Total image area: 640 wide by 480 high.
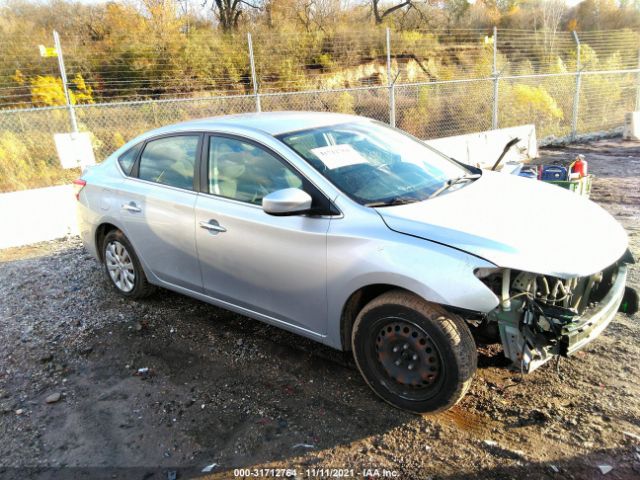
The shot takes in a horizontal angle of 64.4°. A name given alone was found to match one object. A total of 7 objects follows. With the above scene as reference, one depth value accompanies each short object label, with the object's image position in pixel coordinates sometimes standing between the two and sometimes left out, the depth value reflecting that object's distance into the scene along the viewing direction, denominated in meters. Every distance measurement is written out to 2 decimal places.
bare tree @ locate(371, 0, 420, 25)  24.03
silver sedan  2.74
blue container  5.97
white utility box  14.76
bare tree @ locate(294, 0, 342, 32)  20.84
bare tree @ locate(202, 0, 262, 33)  20.56
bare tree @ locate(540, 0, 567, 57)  26.44
